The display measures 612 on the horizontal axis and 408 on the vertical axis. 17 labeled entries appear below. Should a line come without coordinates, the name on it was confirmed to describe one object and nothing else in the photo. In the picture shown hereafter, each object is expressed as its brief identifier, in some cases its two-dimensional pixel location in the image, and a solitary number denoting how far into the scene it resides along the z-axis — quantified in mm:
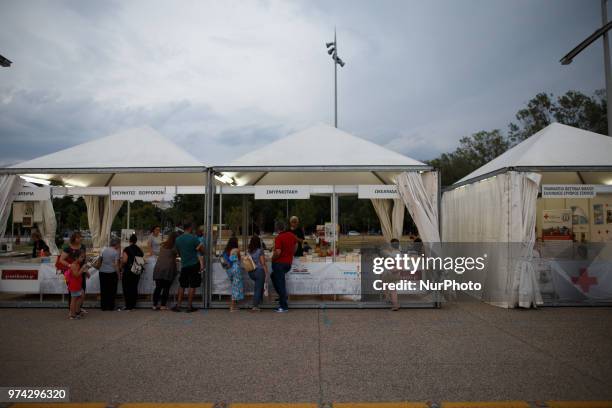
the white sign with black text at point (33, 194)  8734
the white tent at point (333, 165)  8562
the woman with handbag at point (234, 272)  8164
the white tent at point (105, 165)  8617
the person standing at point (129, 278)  8297
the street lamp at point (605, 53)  10438
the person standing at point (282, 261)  8062
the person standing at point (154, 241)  9227
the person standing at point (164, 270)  8180
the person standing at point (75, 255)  7445
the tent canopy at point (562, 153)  8648
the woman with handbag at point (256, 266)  8070
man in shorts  8078
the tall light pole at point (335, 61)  22297
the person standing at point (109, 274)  8180
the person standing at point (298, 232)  8531
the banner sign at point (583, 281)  8672
